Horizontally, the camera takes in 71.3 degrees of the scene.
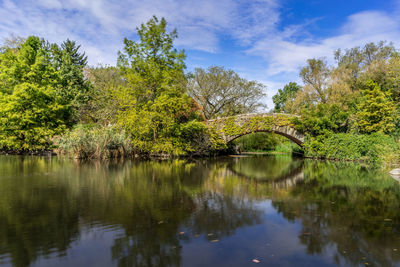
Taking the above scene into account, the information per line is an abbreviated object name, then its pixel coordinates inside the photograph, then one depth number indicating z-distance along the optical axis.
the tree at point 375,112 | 17.39
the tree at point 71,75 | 26.84
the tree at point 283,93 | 63.59
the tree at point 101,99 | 24.27
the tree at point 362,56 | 30.48
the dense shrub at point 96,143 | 17.27
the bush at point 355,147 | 14.40
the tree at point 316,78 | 31.58
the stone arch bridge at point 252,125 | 20.78
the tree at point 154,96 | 18.78
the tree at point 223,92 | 28.98
